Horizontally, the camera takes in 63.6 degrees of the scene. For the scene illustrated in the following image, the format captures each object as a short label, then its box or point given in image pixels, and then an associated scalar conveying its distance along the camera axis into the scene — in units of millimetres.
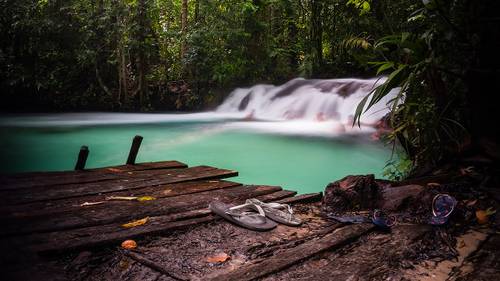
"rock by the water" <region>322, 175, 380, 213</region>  2986
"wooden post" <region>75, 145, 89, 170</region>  4379
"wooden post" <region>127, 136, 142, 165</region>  4707
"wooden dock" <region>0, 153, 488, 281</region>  1916
